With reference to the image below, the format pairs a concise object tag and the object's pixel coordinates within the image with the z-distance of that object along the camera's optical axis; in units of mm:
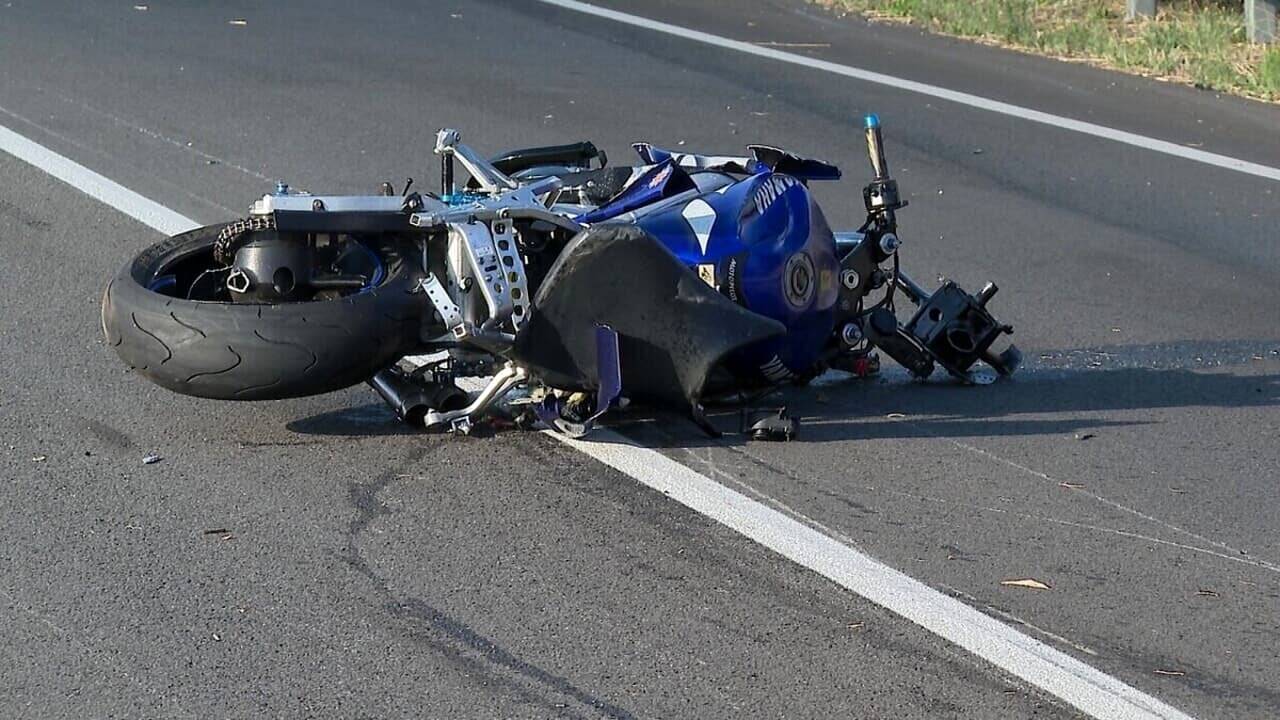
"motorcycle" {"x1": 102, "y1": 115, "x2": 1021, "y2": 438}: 11680
